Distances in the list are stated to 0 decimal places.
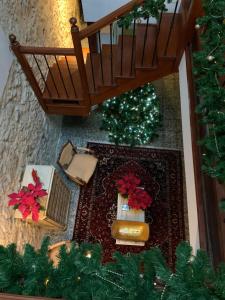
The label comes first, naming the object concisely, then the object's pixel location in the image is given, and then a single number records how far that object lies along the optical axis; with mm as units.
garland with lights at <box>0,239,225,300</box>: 1135
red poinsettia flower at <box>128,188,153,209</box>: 3988
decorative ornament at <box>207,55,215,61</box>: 1901
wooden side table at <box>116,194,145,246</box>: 4060
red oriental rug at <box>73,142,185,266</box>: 4070
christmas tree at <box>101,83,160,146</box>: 4328
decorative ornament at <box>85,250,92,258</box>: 1312
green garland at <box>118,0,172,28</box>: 2607
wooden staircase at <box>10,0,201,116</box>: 2885
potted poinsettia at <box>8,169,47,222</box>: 2814
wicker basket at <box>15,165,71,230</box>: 3090
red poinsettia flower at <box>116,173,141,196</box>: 4109
